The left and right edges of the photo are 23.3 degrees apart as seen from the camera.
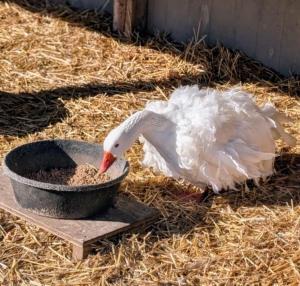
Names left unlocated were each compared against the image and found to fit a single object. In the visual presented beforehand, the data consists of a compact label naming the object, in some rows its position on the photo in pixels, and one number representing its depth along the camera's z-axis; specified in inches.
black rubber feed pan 161.2
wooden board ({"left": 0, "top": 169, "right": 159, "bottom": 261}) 158.2
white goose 178.5
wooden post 288.8
